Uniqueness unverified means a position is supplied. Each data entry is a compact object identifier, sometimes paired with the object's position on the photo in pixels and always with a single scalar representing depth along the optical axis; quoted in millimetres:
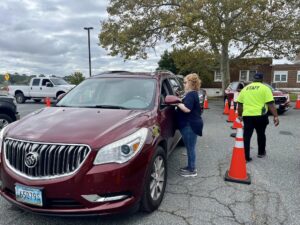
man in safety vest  5402
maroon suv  2760
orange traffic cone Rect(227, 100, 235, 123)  10653
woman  4386
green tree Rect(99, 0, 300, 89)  17859
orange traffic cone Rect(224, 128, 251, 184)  4527
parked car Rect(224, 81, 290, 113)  12180
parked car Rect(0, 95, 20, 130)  7801
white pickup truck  19766
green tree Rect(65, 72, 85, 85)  35397
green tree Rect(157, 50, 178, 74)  36250
